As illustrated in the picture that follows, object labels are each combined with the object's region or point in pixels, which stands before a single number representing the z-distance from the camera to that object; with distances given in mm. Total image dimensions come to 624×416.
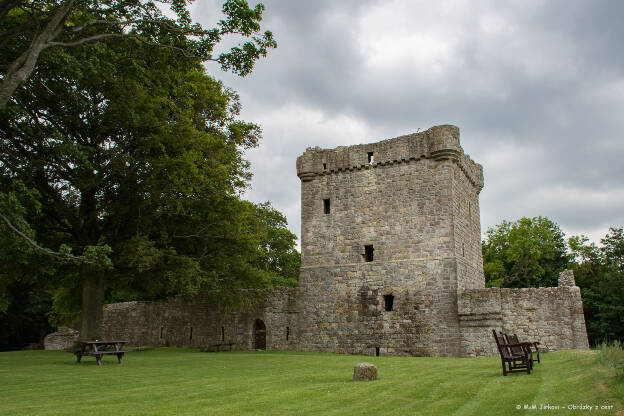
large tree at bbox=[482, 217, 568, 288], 40906
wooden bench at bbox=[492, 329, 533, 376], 9156
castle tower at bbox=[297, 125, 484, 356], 20094
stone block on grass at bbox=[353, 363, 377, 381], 9422
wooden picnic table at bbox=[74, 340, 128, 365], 14312
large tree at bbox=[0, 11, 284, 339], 14836
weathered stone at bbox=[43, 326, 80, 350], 26609
